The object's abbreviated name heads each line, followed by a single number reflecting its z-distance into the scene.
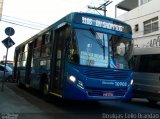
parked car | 13.44
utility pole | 16.31
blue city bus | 4.88
